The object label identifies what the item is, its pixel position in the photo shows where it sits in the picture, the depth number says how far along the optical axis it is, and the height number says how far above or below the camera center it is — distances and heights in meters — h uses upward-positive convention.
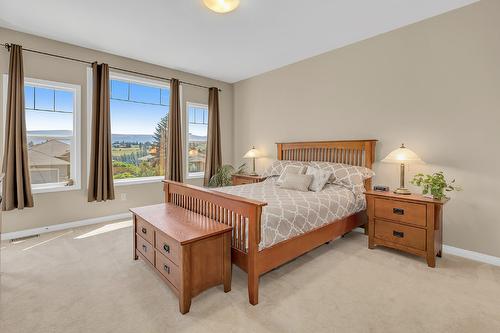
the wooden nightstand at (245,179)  4.48 -0.33
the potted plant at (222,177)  5.17 -0.34
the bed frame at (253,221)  1.97 -0.55
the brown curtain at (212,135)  5.34 +0.57
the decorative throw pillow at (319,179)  3.28 -0.23
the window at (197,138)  5.32 +0.49
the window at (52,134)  3.60 +0.39
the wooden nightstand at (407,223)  2.58 -0.67
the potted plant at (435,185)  2.61 -0.23
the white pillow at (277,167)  4.10 -0.09
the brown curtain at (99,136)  3.88 +0.38
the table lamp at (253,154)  4.94 +0.15
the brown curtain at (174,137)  4.70 +0.45
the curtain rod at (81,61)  3.31 +1.53
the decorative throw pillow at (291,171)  3.62 -0.13
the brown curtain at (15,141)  3.21 +0.24
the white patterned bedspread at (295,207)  2.17 -0.47
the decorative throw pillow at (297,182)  3.30 -0.27
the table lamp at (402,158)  2.87 +0.06
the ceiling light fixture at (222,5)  2.39 +1.53
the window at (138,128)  4.45 +0.62
